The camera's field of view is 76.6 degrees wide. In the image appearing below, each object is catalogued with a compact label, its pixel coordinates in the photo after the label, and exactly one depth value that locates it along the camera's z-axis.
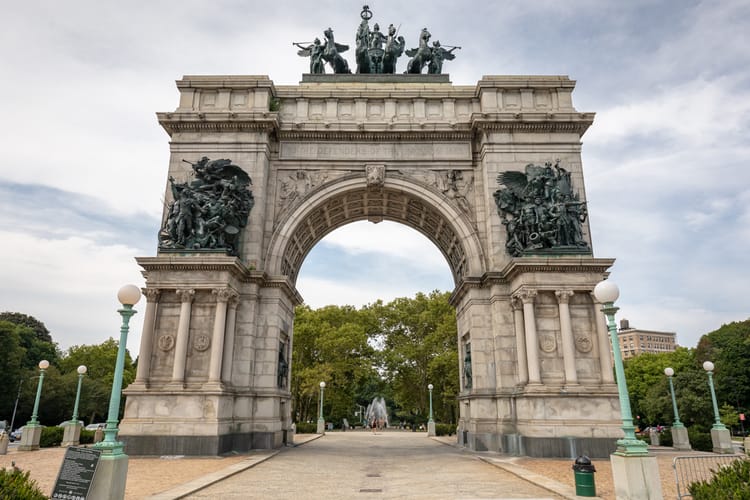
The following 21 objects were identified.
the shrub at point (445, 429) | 37.53
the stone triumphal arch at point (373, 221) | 18.59
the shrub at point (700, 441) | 21.52
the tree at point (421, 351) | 46.91
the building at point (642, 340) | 145.25
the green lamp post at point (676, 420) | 22.34
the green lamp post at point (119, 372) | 9.20
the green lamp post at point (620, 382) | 9.52
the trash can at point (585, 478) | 10.09
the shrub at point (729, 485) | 6.48
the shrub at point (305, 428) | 40.62
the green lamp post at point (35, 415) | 21.01
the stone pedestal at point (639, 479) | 9.10
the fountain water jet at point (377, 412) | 76.25
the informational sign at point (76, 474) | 8.03
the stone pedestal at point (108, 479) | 8.70
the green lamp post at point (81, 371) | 22.93
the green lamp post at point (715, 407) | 20.41
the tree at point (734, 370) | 49.69
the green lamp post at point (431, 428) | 36.94
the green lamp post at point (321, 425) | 39.81
